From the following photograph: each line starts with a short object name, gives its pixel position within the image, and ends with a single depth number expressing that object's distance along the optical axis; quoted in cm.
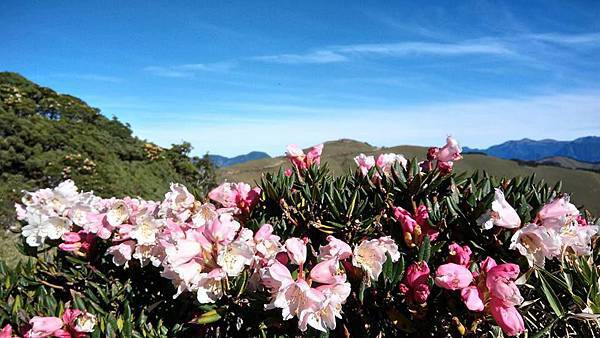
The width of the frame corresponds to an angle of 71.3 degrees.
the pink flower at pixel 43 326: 41
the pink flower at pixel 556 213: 38
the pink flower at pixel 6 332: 43
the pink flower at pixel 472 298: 35
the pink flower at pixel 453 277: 36
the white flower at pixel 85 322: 42
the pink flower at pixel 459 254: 39
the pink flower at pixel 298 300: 35
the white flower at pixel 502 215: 39
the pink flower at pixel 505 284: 35
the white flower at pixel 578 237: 40
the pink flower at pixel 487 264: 37
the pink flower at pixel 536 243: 37
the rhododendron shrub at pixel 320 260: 37
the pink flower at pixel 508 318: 35
